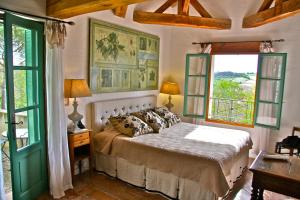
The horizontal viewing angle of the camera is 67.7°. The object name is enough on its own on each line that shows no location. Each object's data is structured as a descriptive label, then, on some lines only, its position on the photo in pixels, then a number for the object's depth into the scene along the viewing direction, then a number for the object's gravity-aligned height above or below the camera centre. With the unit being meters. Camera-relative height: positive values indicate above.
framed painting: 3.52 +0.32
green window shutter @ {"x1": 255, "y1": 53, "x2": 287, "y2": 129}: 4.07 -0.16
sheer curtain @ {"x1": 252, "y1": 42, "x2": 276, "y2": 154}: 4.14 -0.51
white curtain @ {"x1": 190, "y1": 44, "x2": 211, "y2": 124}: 4.72 -0.09
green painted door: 2.33 -0.35
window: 4.23 -0.24
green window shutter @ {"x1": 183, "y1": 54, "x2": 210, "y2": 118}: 4.79 -0.14
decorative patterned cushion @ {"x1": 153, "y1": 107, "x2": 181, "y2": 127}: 4.12 -0.71
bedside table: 2.99 -1.02
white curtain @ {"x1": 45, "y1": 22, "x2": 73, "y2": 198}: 2.65 -0.40
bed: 2.55 -1.01
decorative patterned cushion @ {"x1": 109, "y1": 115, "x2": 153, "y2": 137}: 3.34 -0.75
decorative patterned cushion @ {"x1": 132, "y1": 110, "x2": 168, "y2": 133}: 3.69 -0.72
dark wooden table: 1.98 -0.87
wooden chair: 3.46 -1.03
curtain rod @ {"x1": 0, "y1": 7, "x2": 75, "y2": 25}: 2.24 +0.64
